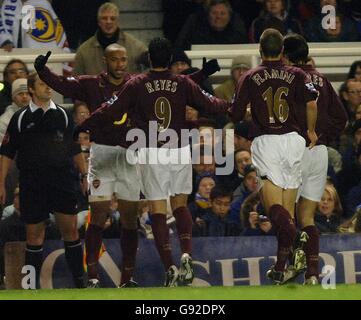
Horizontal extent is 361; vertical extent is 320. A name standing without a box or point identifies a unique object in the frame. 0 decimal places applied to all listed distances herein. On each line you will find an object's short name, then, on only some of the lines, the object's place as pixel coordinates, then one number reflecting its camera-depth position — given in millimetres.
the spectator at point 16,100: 19938
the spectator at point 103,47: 20953
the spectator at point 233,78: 20797
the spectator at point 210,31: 22188
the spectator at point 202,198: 19359
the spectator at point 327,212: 19094
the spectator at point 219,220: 19156
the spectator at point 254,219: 18875
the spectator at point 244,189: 19281
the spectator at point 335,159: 20203
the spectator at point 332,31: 22469
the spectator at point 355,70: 20984
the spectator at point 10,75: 20656
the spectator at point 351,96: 20812
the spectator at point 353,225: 19000
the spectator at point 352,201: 19514
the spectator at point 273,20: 22016
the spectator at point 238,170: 19656
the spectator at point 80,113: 20328
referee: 18281
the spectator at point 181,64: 20703
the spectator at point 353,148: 20172
